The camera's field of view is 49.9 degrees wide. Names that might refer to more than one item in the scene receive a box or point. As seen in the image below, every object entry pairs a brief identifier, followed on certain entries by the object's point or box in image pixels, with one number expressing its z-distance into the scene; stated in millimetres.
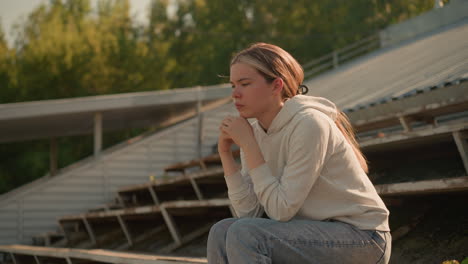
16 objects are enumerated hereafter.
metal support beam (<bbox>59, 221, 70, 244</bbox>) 8381
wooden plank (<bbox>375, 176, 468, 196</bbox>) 2676
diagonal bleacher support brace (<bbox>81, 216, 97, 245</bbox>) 7235
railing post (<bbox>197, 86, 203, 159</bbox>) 10758
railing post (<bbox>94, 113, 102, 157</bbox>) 9695
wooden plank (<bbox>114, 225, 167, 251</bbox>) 5945
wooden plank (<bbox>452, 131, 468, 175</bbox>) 3104
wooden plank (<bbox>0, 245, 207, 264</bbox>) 3474
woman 1932
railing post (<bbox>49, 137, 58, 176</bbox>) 10570
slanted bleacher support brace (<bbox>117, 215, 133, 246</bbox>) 5941
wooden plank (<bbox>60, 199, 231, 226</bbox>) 4512
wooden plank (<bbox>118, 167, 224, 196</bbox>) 5387
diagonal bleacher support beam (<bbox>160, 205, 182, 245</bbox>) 5062
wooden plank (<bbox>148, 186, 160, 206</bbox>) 7216
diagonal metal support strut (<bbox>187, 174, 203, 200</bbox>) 5992
